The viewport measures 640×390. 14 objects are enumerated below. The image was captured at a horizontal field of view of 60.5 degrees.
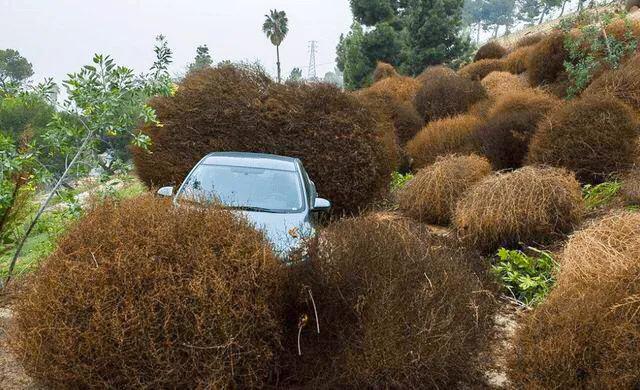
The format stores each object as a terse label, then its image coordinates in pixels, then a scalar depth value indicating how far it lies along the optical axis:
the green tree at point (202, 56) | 54.31
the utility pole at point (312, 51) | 95.93
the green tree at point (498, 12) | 95.94
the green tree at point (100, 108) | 5.59
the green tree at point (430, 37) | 32.22
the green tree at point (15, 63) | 59.03
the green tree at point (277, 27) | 47.66
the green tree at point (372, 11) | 33.91
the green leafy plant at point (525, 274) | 5.85
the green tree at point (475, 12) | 100.35
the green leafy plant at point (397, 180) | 11.81
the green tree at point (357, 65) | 33.78
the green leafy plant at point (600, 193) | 8.22
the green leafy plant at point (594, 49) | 13.55
